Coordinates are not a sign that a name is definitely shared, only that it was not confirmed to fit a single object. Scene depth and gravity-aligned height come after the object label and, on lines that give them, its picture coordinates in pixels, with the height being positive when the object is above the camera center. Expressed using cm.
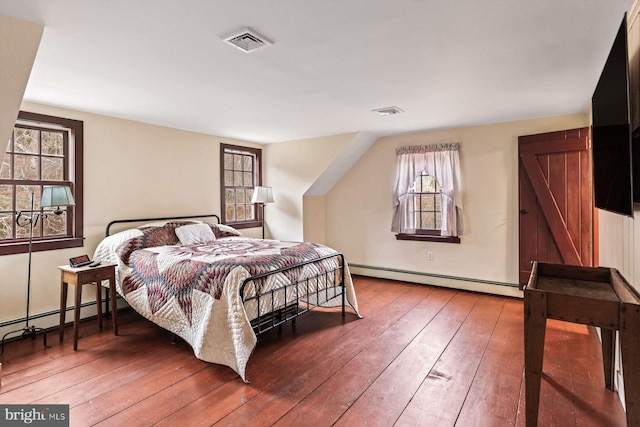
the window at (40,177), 322 +35
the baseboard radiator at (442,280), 433 -93
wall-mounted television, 158 +42
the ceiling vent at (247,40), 198 +104
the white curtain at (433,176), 457 +47
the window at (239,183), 524 +48
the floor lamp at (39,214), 295 -2
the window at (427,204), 482 +13
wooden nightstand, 294 -62
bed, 256 -58
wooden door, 363 +16
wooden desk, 150 -46
